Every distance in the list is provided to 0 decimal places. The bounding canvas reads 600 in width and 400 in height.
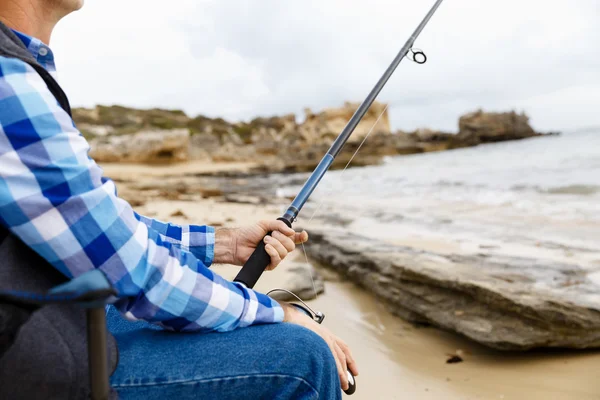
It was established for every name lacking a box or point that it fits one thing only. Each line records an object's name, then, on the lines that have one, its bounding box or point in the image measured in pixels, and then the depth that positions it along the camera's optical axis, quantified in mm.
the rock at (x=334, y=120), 55469
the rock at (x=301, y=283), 3306
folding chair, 788
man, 955
